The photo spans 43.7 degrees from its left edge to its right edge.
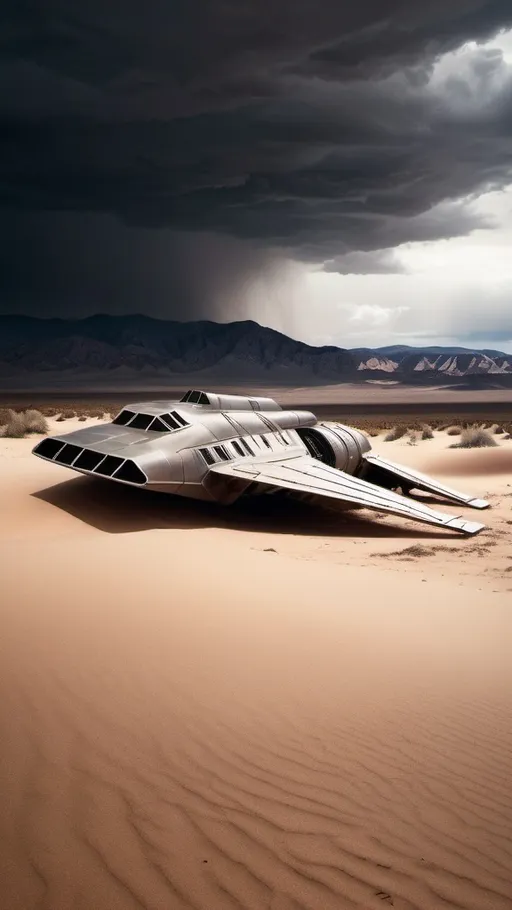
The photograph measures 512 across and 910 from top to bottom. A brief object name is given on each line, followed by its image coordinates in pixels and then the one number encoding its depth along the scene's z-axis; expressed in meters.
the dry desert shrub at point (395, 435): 32.90
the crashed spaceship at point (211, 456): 11.26
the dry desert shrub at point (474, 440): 27.61
